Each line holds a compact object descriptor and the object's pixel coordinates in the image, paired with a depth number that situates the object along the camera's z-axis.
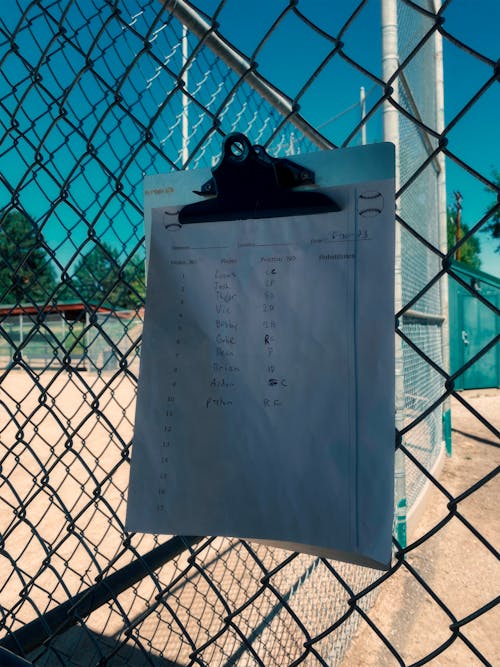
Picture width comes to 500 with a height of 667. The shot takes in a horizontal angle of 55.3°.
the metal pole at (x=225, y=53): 0.90
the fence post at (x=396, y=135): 2.81
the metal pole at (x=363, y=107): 3.50
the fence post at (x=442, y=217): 5.11
